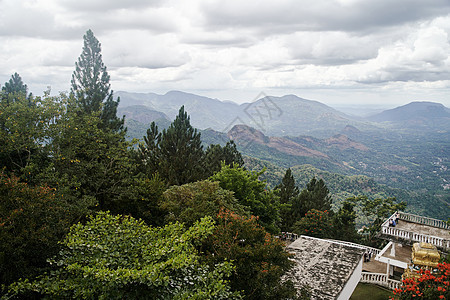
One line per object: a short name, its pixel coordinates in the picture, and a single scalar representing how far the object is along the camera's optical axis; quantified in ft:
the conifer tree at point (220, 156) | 80.59
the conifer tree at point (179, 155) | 60.75
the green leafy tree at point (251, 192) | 55.57
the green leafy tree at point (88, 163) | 37.04
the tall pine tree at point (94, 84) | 67.21
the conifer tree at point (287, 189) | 93.50
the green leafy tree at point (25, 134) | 33.78
